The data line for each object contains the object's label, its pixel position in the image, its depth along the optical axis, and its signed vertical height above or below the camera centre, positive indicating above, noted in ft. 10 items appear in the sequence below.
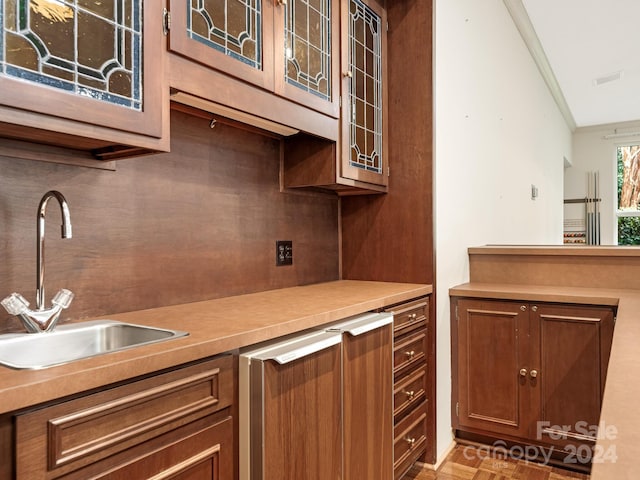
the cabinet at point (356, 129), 6.64 +1.69
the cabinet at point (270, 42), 4.37 +2.15
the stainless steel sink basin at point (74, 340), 3.67 -0.89
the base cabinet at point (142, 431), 2.61 -1.26
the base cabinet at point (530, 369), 7.09 -2.19
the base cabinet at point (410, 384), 6.47 -2.22
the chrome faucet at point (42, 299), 3.75 -0.51
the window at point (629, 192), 23.45 +2.23
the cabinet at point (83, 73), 3.12 +1.26
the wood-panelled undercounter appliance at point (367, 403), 5.04 -1.97
